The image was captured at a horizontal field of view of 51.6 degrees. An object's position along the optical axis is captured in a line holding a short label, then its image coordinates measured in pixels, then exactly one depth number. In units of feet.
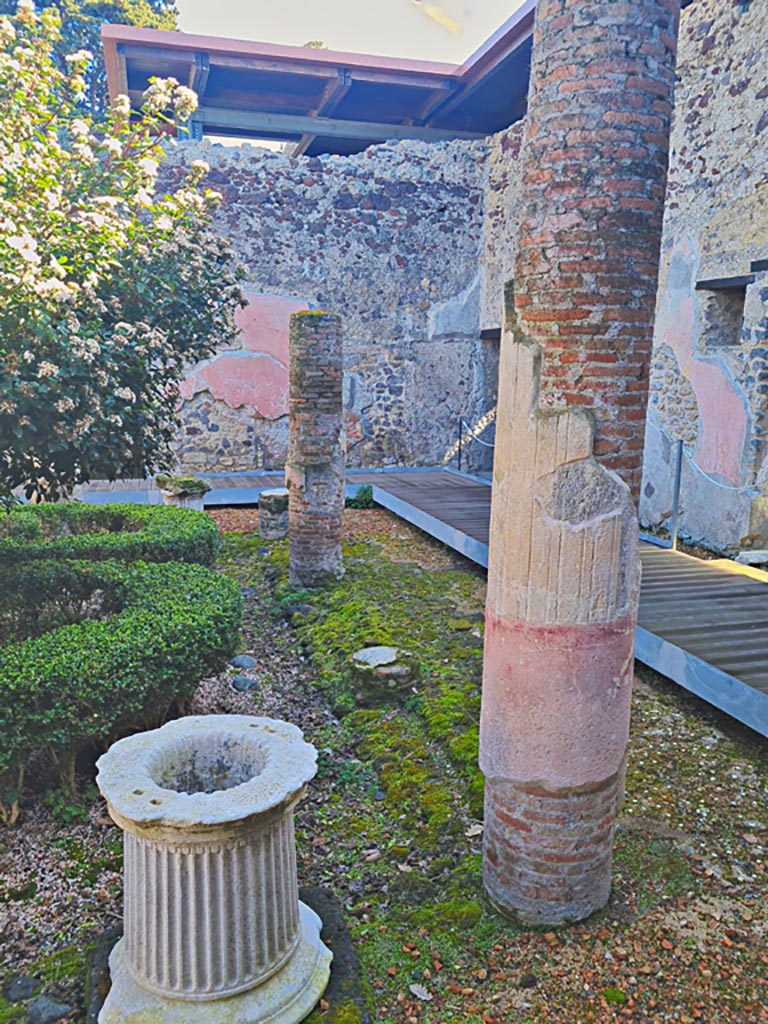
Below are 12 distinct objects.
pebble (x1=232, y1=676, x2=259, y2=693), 18.14
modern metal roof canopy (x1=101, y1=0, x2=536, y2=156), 37.73
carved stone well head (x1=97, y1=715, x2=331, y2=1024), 8.61
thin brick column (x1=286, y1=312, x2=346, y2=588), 23.50
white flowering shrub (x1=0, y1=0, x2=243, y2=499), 13.24
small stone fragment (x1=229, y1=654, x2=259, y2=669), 19.44
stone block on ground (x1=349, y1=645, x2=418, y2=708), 17.20
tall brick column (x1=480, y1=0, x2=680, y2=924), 9.00
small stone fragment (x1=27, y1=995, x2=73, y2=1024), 8.97
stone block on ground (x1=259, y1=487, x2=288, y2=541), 30.40
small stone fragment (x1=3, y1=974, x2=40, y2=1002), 9.34
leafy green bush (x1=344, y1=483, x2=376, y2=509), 37.24
